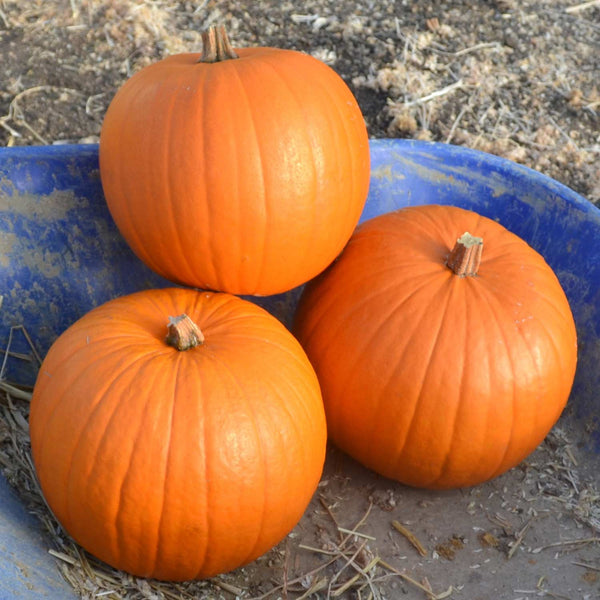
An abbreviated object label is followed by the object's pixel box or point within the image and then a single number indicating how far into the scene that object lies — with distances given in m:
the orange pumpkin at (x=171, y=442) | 1.53
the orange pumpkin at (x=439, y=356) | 1.82
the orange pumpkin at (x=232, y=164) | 1.69
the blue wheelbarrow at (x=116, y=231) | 2.11
